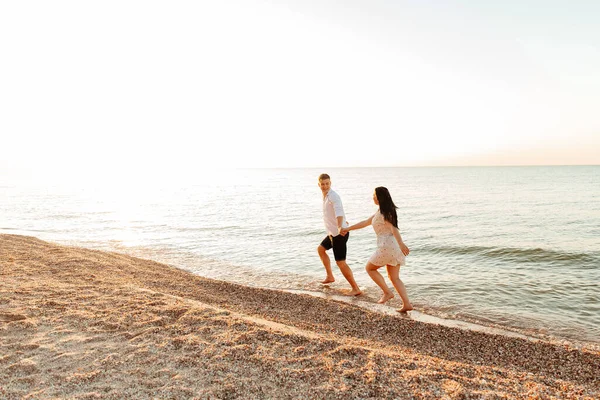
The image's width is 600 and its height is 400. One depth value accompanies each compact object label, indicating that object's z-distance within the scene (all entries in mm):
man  7762
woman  6633
